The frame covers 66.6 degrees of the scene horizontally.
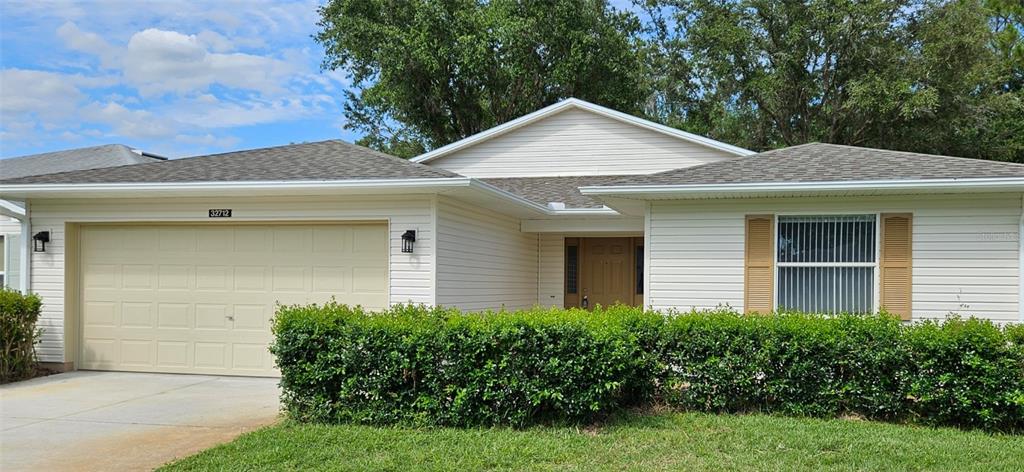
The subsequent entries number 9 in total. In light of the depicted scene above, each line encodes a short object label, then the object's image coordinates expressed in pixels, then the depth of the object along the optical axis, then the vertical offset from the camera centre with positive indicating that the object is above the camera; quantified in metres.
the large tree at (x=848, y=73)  21.44 +5.05
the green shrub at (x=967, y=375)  6.55 -1.11
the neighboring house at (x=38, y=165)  13.59 +1.56
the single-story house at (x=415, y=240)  9.12 +0.01
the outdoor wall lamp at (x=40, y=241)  10.55 -0.07
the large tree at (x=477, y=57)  24.69 +5.99
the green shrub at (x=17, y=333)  9.68 -1.23
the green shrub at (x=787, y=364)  6.96 -1.11
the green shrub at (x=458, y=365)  6.62 -1.09
